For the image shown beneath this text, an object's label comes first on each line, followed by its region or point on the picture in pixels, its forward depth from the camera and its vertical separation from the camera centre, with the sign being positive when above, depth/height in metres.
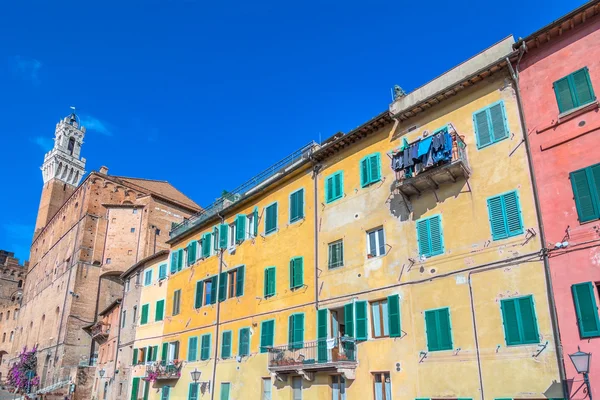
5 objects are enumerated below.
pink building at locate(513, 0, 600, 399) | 13.49 +6.64
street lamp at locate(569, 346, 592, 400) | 11.96 +0.70
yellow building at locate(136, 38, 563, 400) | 15.29 +4.57
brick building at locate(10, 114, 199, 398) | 56.31 +16.30
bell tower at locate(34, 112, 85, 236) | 87.69 +38.90
